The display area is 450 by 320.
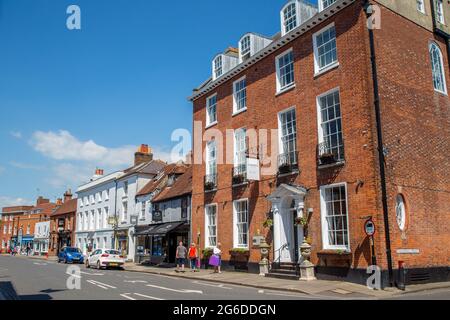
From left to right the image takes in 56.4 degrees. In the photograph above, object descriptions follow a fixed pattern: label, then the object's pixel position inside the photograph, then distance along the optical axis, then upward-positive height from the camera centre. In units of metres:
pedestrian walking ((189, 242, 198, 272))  23.08 -0.86
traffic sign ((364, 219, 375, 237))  14.09 +0.30
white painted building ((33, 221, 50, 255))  62.49 +0.76
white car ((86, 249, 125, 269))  27.30 -1.13
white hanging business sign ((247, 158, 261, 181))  19.83 +3.25
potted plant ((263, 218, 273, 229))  19.30 +0.71
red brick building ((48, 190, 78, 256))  53.22 +2.11
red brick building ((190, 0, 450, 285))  15.27 +3.80
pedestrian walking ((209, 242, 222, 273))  21.09 -0.96
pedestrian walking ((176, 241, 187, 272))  22.95 -0.77
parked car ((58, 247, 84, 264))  36.31 -1.13
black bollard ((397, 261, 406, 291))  14.04 -1.29
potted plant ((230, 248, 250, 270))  20.89 -0.93
